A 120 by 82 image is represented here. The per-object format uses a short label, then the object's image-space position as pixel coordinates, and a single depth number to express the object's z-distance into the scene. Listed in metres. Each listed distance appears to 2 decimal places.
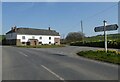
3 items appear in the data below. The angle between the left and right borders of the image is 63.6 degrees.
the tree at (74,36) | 44.48
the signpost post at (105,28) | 9.77
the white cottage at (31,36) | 40.01
